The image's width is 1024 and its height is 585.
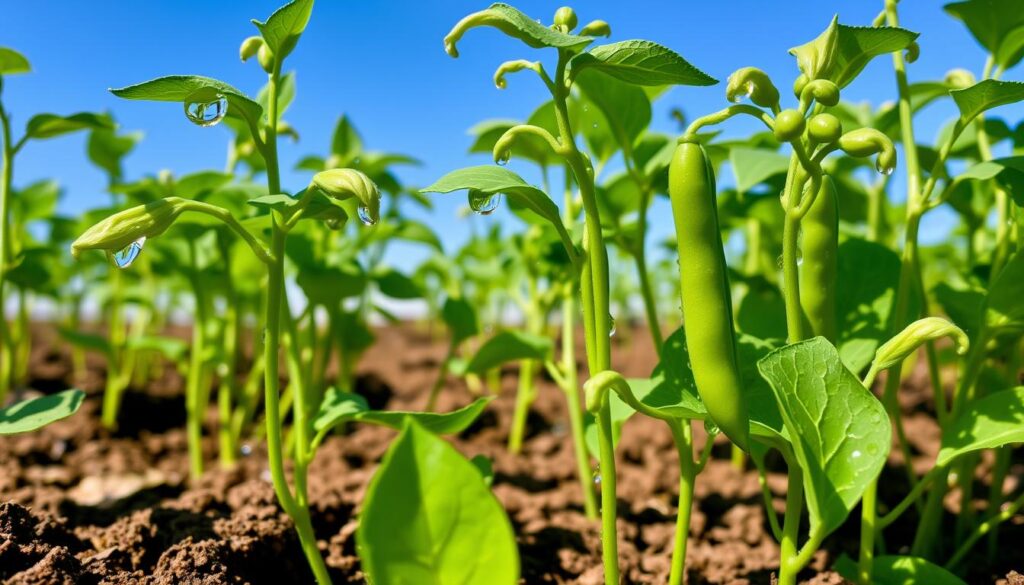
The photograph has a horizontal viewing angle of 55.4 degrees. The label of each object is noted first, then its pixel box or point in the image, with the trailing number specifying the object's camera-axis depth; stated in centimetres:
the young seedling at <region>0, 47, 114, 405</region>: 46
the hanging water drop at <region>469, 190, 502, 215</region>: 33
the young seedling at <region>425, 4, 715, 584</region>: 30
